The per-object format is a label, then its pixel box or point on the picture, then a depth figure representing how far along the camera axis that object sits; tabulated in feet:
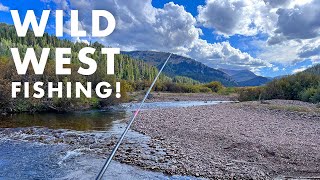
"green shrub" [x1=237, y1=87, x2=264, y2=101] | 153.34
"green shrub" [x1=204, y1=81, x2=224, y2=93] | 344.00
